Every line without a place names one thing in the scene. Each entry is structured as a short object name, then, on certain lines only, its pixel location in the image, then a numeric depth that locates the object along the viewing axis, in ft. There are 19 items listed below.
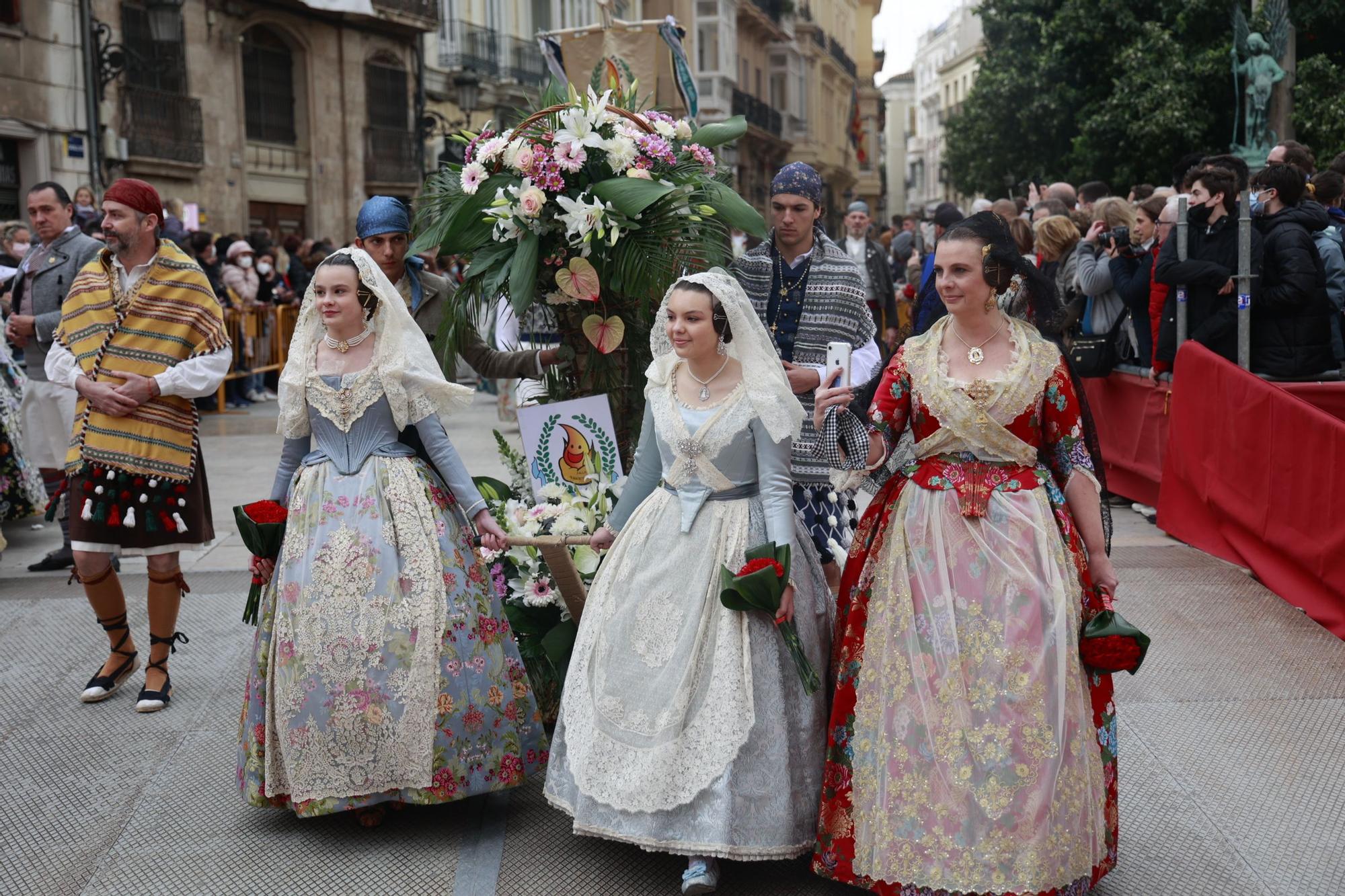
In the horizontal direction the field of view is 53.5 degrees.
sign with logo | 15.03
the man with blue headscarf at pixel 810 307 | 15.17
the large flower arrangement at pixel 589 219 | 14.39
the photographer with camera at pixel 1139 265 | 27.22
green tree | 61.72
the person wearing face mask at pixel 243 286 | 47.70
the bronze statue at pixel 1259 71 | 47.14
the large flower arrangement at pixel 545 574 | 14.46
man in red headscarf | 16.75
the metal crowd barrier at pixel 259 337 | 46.42
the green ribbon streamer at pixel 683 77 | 26.48
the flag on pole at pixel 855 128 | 189.16
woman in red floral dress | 10.82
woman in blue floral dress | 12.89
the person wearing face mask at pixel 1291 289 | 23.66
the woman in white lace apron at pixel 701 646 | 11.57
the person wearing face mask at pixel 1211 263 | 24.26
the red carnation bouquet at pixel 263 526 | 13.64
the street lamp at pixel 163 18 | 56.49
